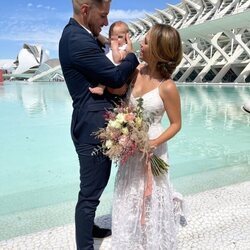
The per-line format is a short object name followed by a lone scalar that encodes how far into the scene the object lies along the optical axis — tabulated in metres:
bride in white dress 1.88
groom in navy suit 1.75
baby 1.87
